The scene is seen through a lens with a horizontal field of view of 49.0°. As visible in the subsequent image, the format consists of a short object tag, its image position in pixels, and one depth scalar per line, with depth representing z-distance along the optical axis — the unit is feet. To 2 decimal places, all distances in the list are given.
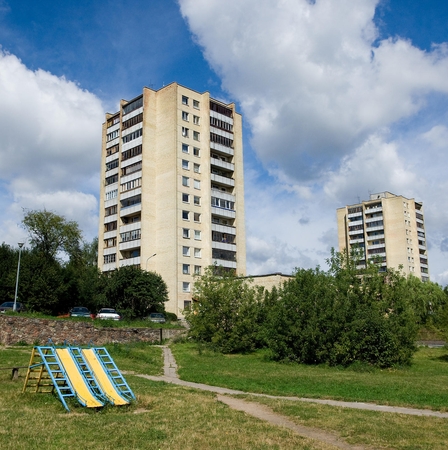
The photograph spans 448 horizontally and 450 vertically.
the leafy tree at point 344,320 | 75.66
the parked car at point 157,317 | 142.19
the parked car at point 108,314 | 136.87
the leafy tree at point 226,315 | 95.76
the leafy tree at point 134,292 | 160.76
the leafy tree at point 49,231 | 220.64
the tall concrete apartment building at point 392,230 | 344.08
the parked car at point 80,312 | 133.59
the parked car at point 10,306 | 124.32
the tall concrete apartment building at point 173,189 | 198.90
